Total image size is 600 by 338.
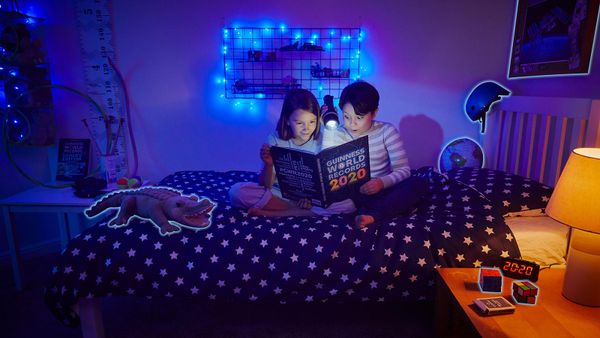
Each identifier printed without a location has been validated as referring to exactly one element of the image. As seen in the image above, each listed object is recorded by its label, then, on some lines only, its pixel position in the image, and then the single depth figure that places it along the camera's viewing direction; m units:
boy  1.80
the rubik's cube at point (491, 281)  1.30
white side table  2.11
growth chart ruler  2.49
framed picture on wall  1.82
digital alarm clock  1.37
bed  1.52
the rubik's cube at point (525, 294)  1.23
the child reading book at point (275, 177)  1.82
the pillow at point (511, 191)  1.70
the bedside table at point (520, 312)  1.12
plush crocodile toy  1.61
